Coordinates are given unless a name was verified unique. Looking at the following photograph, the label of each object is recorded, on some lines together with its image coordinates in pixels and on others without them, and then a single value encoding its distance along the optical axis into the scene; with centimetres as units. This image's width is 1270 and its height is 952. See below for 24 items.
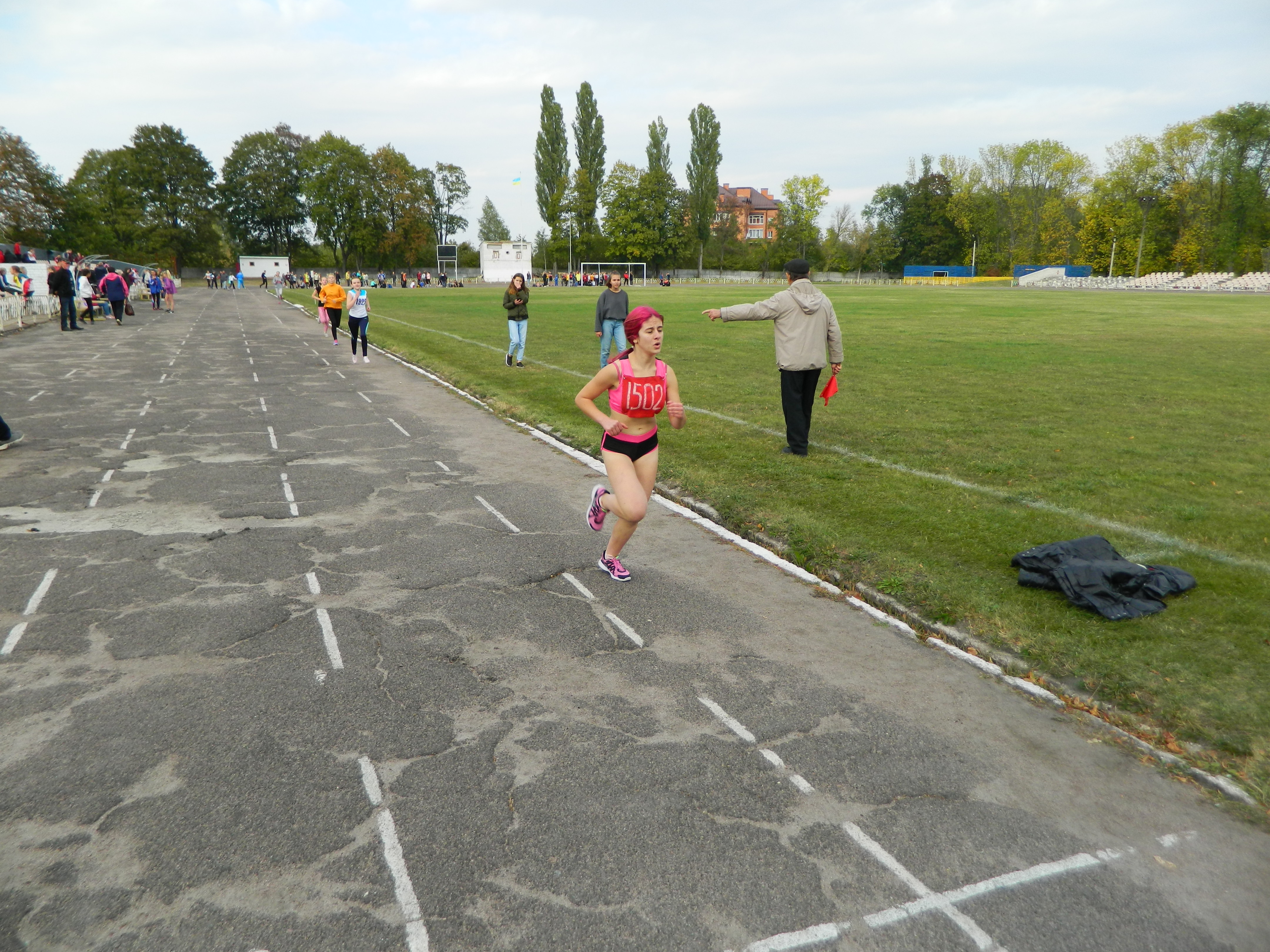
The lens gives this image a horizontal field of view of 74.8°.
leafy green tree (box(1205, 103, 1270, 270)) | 8506
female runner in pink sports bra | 568
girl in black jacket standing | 1666
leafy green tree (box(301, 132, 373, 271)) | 9625
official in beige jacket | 920
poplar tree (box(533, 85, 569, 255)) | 9956
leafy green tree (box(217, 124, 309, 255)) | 10275
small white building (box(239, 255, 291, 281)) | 8988
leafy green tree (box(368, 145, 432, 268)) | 9894
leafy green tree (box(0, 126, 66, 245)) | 7075
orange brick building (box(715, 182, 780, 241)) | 15600
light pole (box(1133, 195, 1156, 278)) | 8694
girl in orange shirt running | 2394
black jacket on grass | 541
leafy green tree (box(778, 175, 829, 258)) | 11294
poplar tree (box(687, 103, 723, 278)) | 10038
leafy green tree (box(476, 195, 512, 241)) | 17000
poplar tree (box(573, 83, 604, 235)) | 10075
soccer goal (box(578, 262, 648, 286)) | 10256
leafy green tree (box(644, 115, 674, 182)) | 10194
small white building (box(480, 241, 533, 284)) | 8888
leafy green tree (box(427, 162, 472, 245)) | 11838
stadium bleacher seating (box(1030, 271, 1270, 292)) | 7250
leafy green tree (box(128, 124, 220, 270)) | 9388
